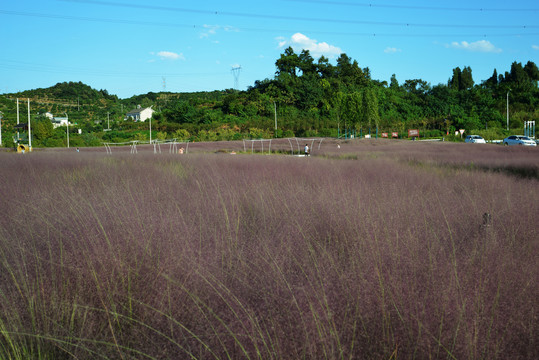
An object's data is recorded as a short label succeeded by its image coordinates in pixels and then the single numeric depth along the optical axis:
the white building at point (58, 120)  79.81
